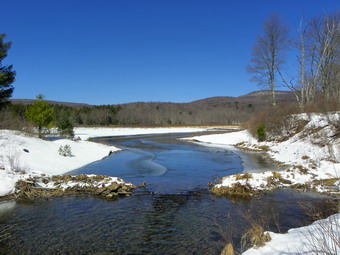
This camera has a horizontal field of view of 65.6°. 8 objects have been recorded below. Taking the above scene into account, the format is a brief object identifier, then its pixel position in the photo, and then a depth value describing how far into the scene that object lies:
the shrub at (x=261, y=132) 29.98
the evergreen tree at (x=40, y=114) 29.12
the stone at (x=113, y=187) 11.22
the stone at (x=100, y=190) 11.16
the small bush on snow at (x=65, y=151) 20.14
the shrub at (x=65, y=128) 32.41
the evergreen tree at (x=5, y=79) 24.48
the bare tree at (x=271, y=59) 31.78
